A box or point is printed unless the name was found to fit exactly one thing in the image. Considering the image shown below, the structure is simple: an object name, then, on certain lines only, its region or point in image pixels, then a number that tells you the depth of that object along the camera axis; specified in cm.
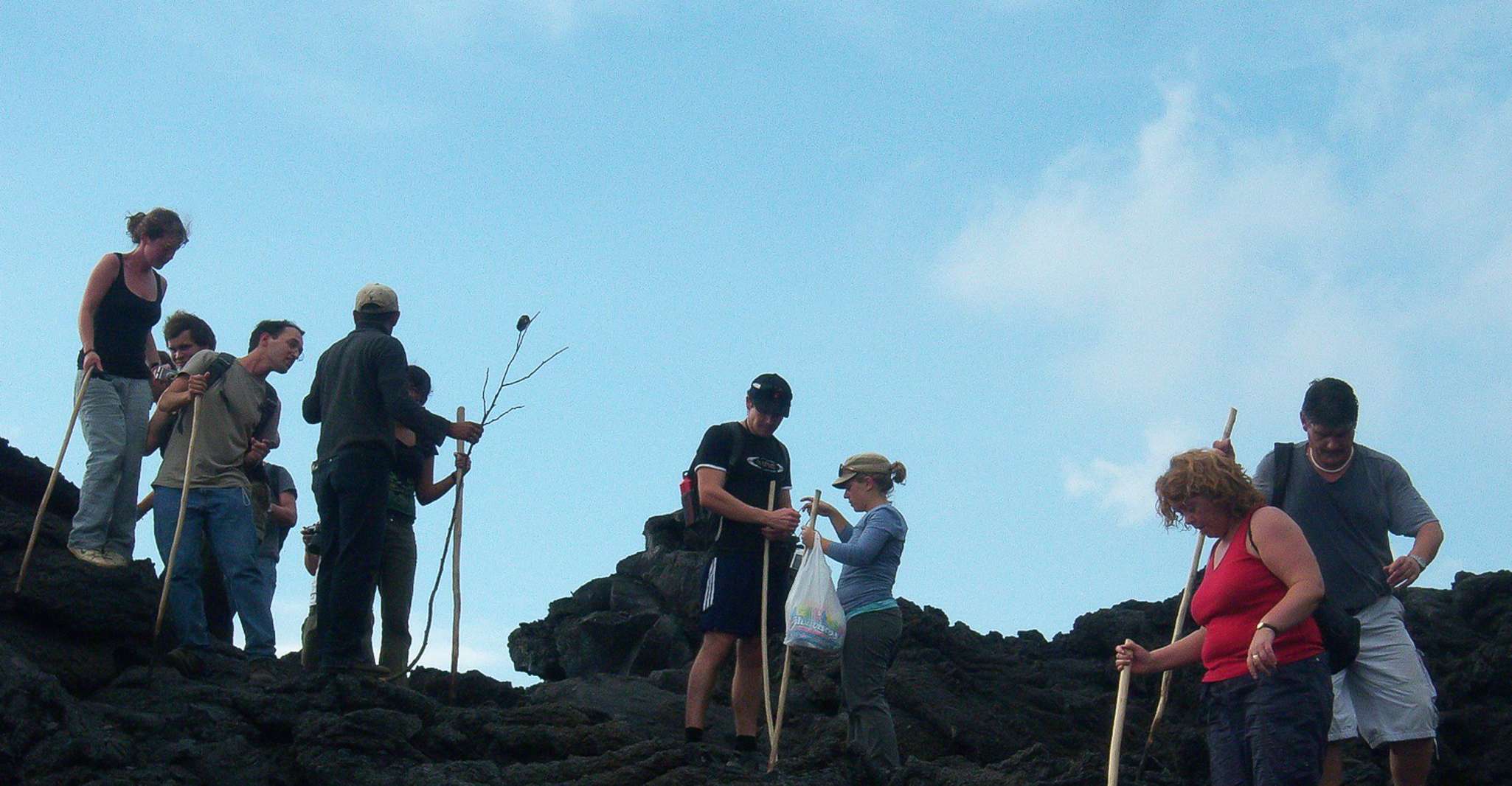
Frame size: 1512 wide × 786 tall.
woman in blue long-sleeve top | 1005
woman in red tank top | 670
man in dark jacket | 1023
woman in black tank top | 1123
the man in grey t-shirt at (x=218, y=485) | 1116
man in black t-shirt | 1036
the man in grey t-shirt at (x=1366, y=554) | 856
